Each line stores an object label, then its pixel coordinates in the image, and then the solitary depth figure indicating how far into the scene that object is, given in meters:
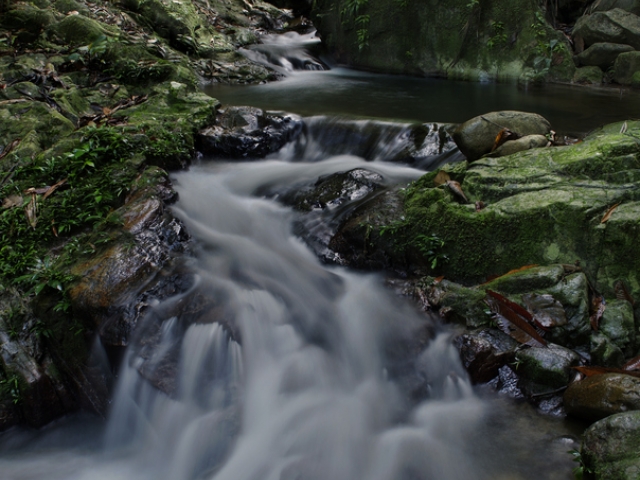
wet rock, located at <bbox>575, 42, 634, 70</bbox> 11.57
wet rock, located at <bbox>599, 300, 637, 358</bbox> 3.56
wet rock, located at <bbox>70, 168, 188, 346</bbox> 3.67
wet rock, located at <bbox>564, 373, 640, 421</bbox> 2.92
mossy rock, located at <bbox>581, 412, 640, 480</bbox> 2.46
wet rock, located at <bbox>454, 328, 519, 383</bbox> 3.61
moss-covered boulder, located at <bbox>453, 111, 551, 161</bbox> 5.39
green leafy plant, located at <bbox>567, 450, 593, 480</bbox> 2.73
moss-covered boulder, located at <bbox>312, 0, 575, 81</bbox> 11.82
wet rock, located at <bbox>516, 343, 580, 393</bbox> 3.38
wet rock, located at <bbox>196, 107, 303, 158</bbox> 6.98
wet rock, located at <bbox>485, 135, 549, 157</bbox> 5.09
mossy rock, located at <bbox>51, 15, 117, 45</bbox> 8.54
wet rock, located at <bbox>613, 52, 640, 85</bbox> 10.89
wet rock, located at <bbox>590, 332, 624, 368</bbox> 3.46
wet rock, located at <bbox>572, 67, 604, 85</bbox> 11.53
